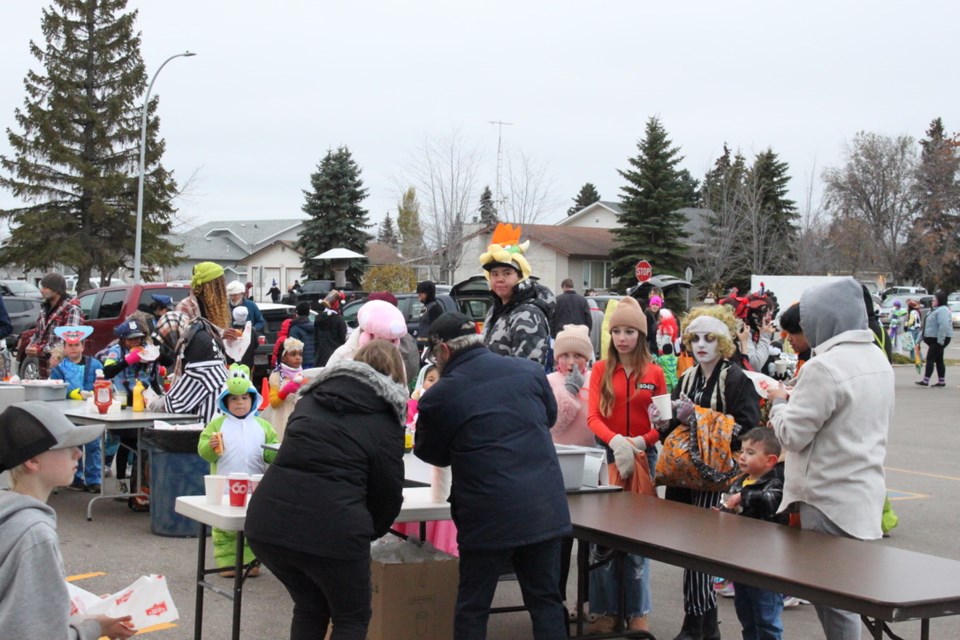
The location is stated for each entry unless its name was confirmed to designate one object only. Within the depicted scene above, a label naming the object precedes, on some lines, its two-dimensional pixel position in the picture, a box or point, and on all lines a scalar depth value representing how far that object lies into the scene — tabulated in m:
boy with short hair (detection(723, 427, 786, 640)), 5.45
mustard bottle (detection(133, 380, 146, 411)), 9.34
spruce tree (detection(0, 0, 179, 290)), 45.84
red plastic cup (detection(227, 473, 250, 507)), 5.09
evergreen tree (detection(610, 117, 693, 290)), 51.41
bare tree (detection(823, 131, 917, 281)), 63.91
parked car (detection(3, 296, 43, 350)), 27.52
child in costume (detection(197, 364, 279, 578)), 7.34
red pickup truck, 18.47
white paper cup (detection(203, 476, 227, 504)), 5.19
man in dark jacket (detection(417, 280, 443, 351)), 15.76
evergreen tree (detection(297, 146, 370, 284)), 58.06
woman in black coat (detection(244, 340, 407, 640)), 4.09
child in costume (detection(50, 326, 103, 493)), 10.08
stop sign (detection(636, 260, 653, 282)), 27.14
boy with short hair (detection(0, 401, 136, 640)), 2.93
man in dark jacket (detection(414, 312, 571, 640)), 4.48
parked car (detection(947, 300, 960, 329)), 49.87
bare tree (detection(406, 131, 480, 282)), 47.91
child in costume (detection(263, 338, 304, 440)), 9.06
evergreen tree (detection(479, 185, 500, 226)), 65.31
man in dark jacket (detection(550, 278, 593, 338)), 14.45
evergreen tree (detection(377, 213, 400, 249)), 96.45
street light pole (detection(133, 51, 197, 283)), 31.14
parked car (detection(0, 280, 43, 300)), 34.31
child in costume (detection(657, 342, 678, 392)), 12.95
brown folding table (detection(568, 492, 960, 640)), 3.69
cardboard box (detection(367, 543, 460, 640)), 5.15
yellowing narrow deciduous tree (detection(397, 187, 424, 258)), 53.61
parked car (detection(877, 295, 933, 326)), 41.78
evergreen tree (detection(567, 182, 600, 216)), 110.12
